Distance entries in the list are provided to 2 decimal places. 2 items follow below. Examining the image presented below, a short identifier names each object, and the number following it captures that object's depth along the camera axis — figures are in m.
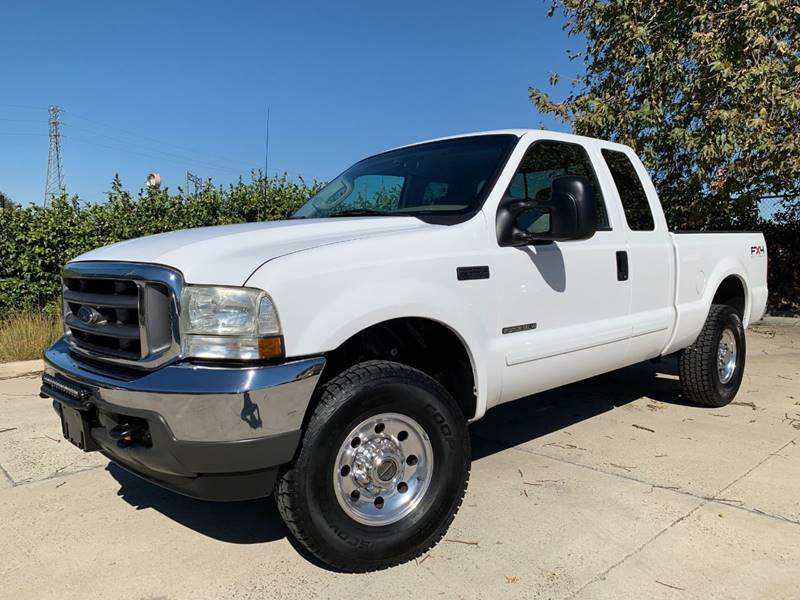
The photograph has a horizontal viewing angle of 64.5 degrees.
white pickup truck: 2.33
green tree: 8.09
